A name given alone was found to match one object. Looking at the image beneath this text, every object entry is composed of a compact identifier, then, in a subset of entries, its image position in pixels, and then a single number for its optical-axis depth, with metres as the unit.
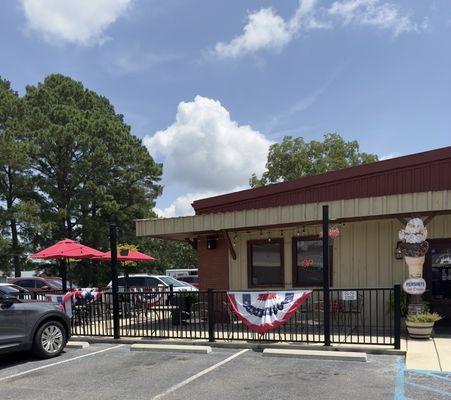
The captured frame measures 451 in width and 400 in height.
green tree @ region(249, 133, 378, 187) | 37.72
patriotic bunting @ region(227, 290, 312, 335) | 9.25
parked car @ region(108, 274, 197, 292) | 20.16
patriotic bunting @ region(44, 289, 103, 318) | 11.13
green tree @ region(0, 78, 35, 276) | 30.62
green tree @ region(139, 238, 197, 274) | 39.25
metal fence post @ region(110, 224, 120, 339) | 10.48
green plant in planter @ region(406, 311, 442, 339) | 9.16
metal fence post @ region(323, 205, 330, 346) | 8.79
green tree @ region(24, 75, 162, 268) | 33.72
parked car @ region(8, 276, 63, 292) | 25.06
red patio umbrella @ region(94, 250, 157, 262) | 15.94
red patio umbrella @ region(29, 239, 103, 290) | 14.49
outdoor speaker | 13.63
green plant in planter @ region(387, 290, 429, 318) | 10.24
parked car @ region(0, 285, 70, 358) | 8.19
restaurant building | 10.82
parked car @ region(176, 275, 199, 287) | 29.43
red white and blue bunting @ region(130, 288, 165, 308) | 11.66
